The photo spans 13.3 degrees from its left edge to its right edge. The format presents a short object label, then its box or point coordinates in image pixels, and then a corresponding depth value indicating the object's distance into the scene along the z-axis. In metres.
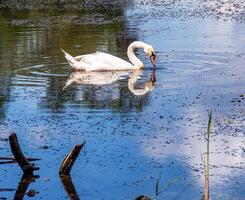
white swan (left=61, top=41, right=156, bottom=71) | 21.79
